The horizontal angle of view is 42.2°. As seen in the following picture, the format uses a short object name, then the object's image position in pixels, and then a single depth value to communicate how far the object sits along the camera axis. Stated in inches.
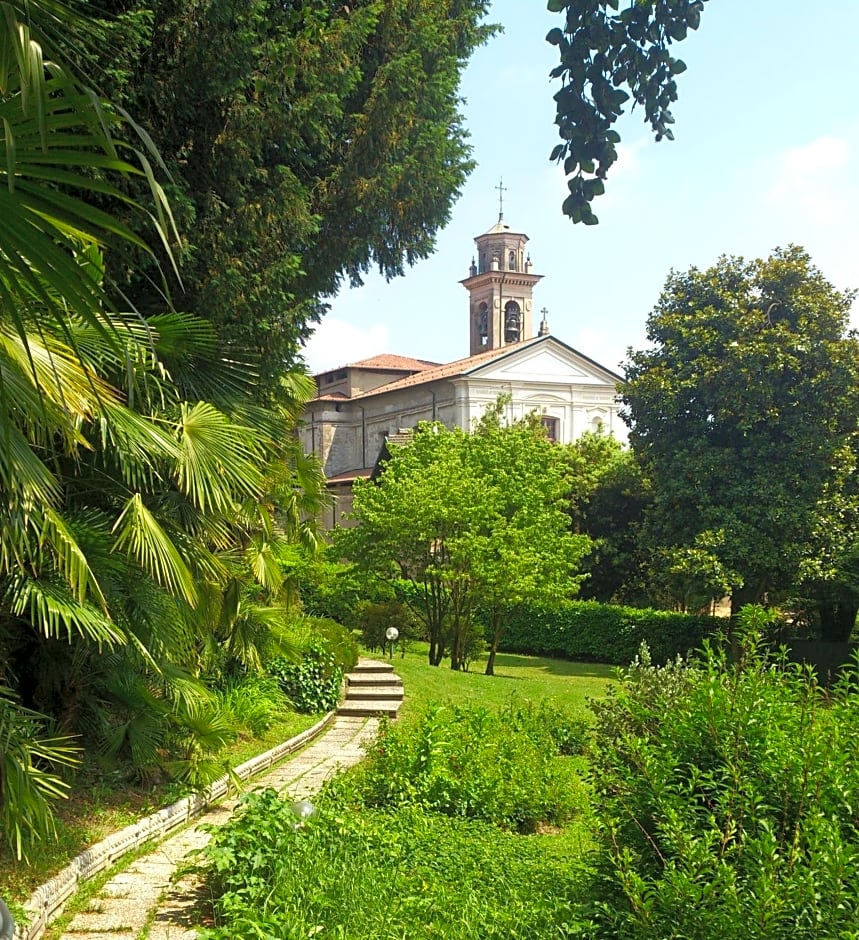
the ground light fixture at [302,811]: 279.4
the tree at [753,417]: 1069.1
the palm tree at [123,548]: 251.9
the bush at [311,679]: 596.1
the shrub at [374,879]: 215.9
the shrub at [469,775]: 358.9
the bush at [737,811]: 159.6
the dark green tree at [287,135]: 359.3
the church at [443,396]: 2207.2
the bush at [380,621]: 977.5
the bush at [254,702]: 499.8
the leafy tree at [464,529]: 943.0
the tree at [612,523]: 1398.9
